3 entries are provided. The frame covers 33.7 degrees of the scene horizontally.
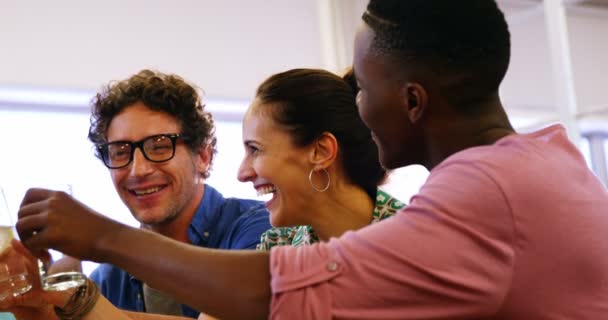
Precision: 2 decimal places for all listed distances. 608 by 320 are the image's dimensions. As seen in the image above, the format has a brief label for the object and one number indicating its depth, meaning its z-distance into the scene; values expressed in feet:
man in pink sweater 3.16
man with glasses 8.17
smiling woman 6.25
